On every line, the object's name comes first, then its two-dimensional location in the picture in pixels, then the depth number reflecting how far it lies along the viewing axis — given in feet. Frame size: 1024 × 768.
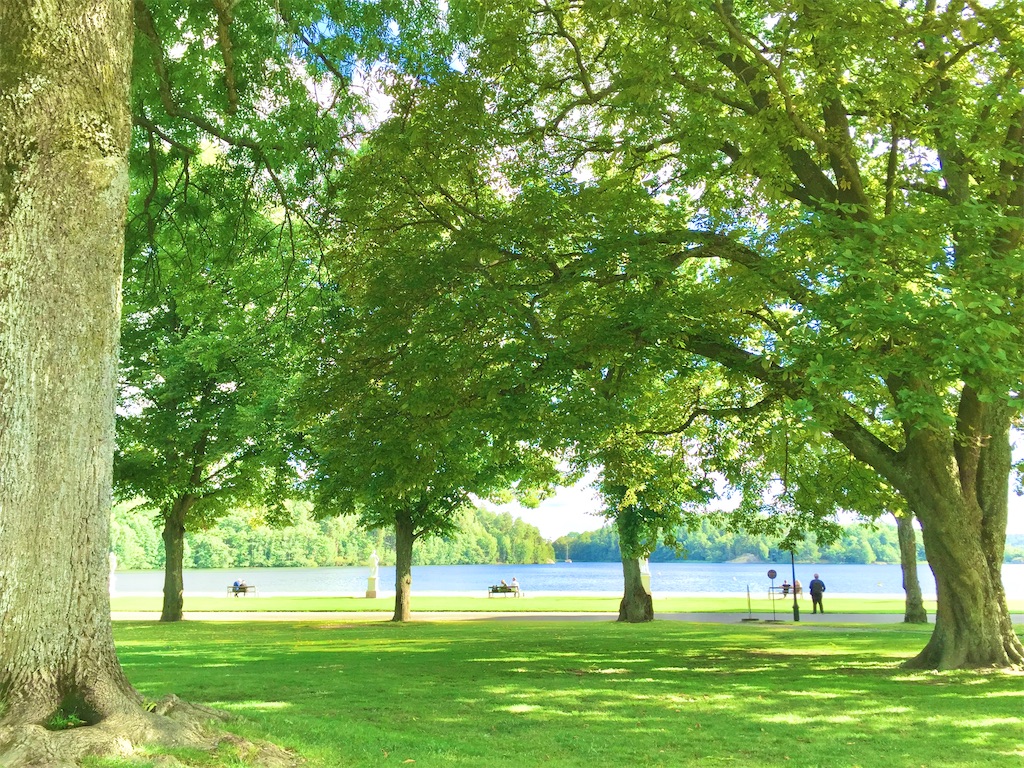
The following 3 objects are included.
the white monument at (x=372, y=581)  137.71
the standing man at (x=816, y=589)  107.14
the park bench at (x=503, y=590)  155.74
